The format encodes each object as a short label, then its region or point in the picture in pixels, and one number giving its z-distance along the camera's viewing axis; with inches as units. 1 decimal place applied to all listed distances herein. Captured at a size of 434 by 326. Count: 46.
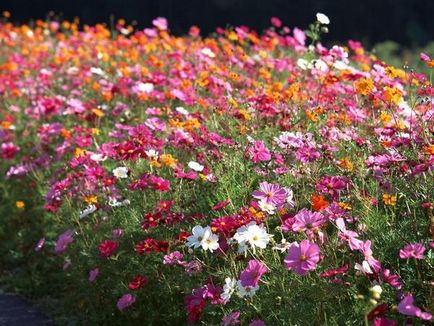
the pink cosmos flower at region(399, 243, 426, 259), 109.3
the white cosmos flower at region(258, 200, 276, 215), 124.6
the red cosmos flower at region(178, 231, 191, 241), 132.6
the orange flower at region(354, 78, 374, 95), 134.0
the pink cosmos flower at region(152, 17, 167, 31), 248.8
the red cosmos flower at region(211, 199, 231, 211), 127.2
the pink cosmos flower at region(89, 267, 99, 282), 150.0
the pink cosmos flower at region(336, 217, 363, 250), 113.6
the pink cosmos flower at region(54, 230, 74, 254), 160.2
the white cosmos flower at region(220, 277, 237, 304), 118.7
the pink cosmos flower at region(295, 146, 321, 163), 135.6
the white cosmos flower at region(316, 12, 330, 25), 169.0
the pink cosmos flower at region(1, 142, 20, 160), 209.2
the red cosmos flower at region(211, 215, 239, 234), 119.6
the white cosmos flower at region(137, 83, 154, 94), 208.3
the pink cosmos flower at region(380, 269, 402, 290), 110.0
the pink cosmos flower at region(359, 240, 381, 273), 112.3
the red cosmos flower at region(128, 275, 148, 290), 137.1
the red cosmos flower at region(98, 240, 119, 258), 143.8
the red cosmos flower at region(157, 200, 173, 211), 141.1
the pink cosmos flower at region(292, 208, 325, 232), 115.0
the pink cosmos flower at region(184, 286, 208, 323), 122.2
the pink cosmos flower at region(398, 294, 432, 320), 99.6
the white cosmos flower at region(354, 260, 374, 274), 111.0
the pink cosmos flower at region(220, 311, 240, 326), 120.6
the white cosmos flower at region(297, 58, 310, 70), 178.3
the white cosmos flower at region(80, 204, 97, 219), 154.9
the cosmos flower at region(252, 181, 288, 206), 126.8
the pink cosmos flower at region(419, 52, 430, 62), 139.3
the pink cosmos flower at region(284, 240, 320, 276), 109.2
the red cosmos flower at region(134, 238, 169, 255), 134.8
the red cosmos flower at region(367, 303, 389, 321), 102.1
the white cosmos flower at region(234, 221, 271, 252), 115.9
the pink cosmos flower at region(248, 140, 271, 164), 139.3
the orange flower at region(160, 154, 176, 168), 146.8
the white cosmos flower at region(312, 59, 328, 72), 173.5
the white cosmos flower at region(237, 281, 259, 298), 117.3
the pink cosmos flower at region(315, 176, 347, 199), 128.2
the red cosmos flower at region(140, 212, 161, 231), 135.8
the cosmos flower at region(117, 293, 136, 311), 141.7
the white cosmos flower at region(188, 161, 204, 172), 146.1
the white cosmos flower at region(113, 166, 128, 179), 159.8
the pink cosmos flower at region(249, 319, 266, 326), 118.1
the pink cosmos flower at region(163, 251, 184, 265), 135.8
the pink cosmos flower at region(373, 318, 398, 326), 101.3
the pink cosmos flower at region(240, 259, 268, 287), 114.9
